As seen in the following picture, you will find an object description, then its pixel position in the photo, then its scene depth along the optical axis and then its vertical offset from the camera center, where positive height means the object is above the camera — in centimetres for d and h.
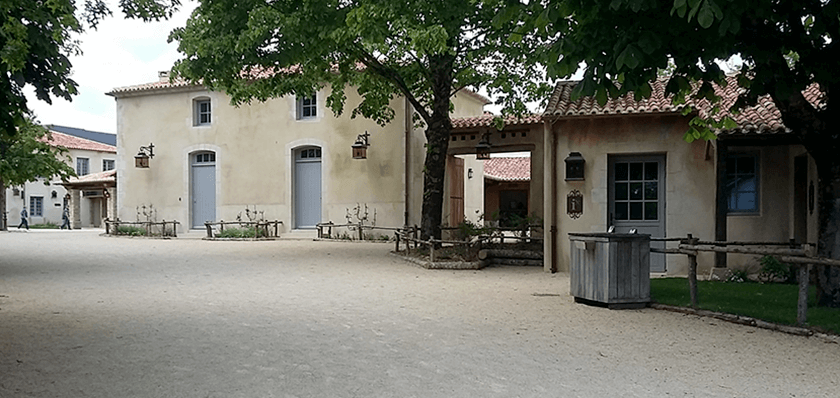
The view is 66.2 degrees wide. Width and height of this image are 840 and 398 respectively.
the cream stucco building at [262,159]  1848 +113
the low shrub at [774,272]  960 -116
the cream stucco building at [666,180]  1020 +23
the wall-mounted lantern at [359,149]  1795 +129
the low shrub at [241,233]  1927 -113
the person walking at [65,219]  3272 -118
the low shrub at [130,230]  2134 -116
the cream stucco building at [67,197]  3606 +6
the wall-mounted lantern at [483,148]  1454 +106
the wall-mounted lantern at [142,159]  2103 +120
